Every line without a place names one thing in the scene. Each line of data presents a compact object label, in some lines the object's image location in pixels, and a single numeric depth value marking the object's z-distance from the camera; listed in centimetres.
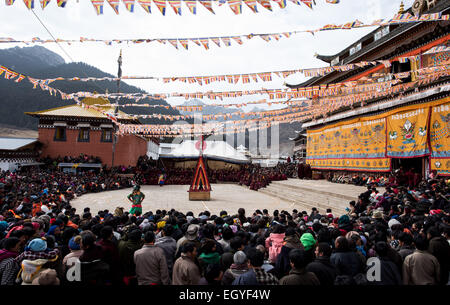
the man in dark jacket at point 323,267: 300
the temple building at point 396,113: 1116
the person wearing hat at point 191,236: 407
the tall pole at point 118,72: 2390
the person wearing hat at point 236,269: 290
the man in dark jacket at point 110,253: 353
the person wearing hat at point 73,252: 338
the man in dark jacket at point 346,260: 335
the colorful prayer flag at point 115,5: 462
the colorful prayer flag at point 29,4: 452
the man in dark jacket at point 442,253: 350
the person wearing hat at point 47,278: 261
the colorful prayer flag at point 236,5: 458
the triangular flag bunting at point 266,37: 596
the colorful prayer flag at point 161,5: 466
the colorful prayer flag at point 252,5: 451
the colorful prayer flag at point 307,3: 439
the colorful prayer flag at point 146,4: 463
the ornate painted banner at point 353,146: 1529
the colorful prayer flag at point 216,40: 625
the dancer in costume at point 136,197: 903
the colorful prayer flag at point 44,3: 458
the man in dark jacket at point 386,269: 316
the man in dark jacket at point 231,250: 339
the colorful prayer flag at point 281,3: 437
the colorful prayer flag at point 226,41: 620
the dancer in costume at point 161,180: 2384
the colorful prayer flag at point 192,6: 455
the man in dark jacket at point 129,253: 371
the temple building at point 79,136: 2456
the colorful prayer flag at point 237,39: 614
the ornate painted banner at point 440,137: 1088
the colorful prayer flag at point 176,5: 464
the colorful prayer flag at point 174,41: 631
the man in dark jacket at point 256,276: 270
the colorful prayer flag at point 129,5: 459
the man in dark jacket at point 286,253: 363
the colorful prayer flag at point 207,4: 453
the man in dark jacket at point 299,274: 267
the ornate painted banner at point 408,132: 1209
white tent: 3064
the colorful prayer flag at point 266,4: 447
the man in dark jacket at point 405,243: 374
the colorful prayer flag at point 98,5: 464
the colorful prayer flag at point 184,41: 630
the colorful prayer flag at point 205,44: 628
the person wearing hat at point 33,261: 280
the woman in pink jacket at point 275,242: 422
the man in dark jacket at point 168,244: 403
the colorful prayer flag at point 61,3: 448
